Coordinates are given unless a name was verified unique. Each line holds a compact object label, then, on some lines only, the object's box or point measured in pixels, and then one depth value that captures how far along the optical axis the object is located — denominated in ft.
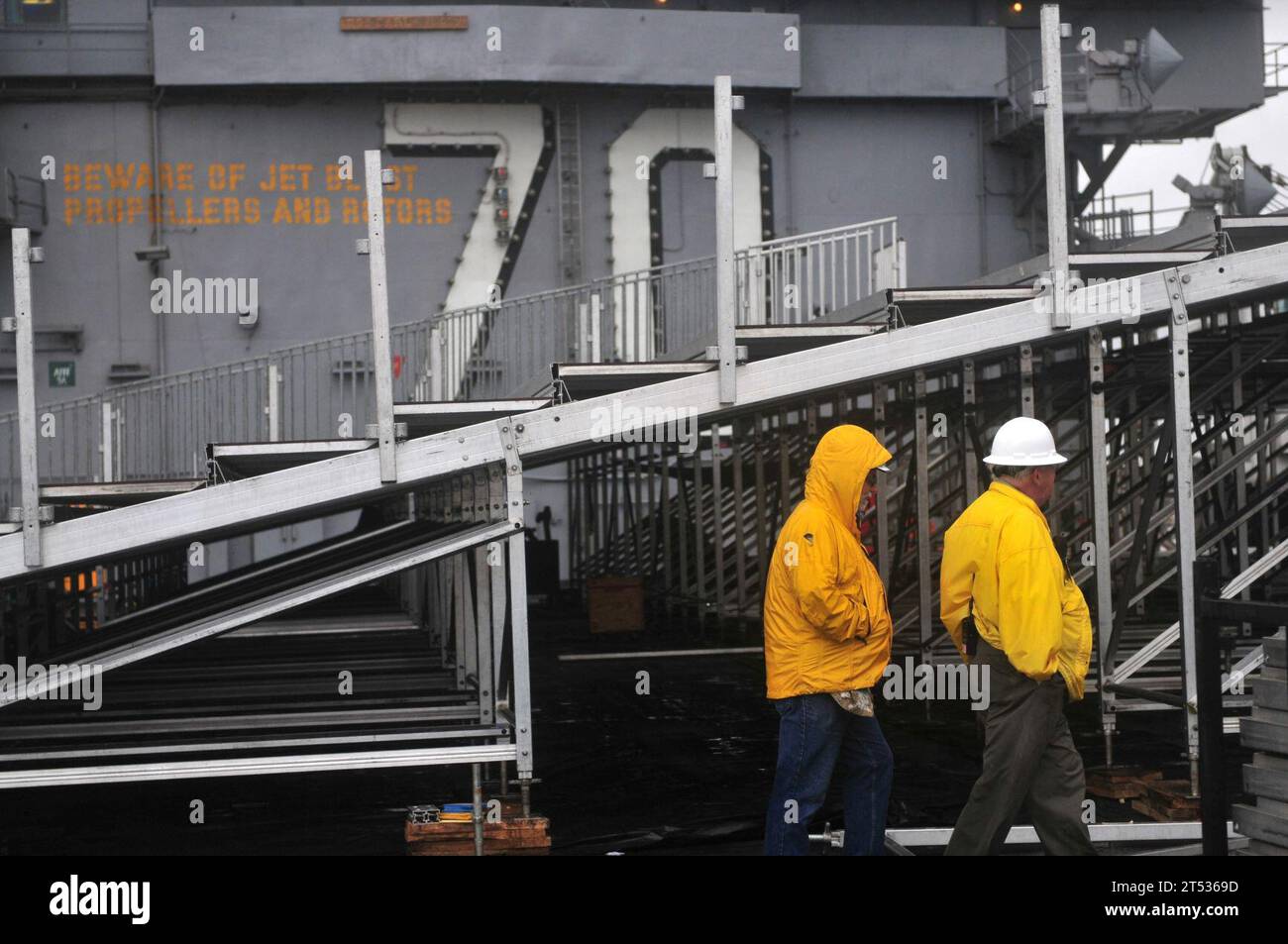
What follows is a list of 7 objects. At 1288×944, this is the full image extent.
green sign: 76.28
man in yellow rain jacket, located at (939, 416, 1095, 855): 19.24
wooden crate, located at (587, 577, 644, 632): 62.90
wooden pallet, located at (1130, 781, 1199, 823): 27.35
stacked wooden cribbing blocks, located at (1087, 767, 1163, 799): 29.68
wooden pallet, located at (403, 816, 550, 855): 26.03
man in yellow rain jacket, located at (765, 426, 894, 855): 19.42
